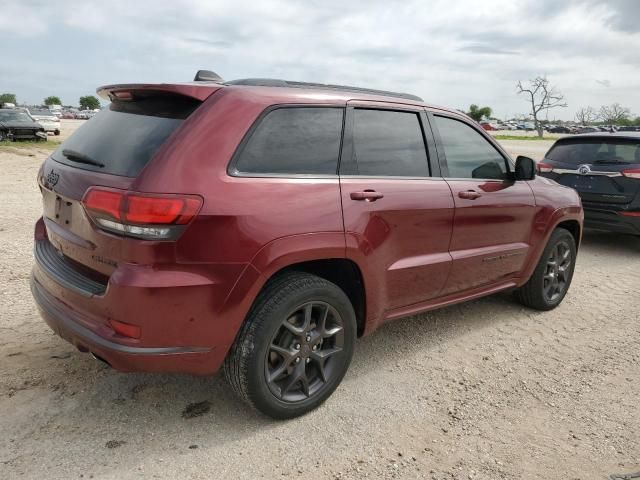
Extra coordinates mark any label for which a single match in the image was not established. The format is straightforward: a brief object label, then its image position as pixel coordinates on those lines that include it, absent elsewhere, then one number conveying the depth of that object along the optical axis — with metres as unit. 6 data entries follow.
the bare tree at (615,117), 104.49
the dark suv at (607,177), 7.00
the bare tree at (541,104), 88.94
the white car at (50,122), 26.08
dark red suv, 2.46
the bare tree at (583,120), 114.62
